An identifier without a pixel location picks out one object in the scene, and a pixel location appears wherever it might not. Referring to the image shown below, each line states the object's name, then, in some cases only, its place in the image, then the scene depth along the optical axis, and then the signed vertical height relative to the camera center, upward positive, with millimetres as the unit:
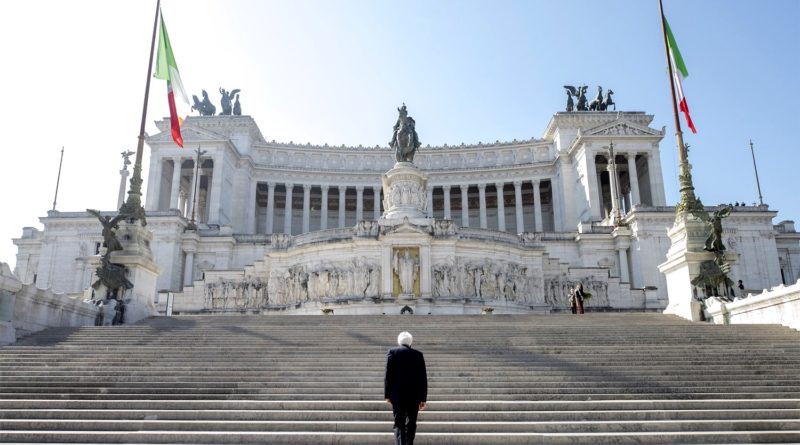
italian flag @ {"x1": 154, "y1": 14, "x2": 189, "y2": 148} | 23266 +10001
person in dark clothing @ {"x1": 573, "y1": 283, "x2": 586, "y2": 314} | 23703 +1163
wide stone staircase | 9125 -1058
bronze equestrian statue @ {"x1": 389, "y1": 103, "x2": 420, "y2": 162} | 36406 +11324
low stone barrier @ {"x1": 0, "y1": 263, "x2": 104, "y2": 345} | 15055 +529
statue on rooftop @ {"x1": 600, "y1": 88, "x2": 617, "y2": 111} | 66500 +24735
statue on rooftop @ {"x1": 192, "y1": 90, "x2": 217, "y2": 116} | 66875 +24453
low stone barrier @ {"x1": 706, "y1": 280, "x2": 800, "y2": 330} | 15227 +469
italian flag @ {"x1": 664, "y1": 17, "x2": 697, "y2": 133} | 21922 +9659
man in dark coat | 7379 -774
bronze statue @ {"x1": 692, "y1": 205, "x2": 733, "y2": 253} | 18906 +2918
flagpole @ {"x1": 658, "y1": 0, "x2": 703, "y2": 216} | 19750 +4511
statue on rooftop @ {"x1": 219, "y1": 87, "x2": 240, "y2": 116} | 68062 +25510
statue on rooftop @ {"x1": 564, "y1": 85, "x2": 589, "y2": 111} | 66625 +25861
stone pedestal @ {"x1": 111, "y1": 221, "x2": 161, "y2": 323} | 20458 +2190
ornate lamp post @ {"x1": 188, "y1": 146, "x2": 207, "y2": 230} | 50566 +12487
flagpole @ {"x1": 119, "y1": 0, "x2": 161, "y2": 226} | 20844 +4609
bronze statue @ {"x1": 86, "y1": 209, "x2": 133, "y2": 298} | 20109 +1976
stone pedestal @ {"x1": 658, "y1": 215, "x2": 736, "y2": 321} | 18953 +2068
